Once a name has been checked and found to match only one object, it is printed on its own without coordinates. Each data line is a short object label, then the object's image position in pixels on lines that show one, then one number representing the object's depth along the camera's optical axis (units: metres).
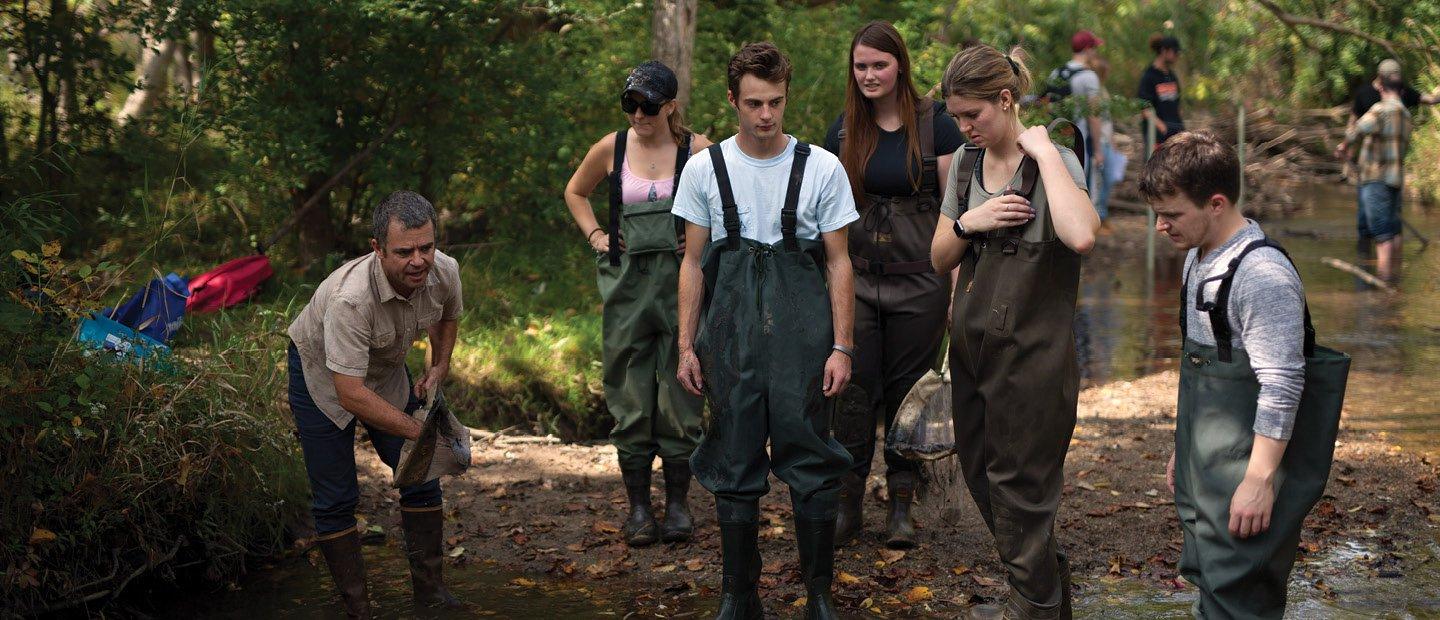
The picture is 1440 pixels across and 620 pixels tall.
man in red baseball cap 11.05
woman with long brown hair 4.97
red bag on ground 8.08
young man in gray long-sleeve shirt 3.15
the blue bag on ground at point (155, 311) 6.37
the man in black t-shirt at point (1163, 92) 12.95
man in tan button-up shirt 4.50
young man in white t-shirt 4.34
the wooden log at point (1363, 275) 11.31
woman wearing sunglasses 5.47
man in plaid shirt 12.25
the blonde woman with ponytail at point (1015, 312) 3.84
